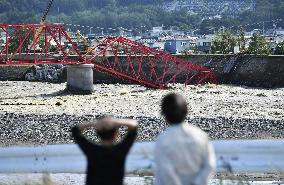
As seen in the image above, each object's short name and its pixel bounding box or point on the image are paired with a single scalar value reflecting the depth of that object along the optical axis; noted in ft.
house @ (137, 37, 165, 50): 469.57
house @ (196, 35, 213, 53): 420.93
